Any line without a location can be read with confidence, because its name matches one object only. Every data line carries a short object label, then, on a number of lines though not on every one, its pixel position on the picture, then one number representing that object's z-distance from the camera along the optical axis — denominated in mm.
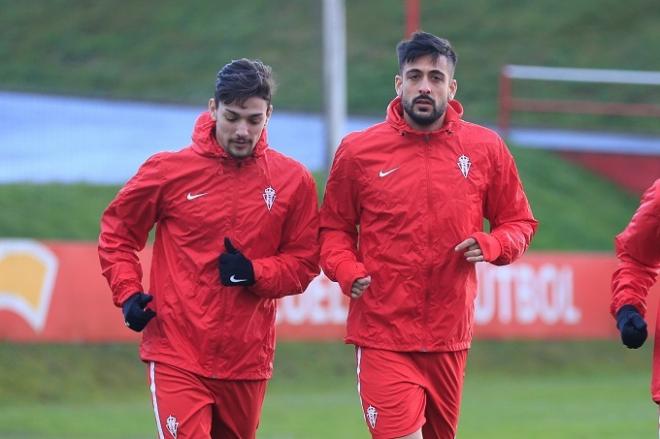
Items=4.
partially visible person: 12758
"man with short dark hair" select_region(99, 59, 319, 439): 13719
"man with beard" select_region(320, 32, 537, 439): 13898
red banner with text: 31687
